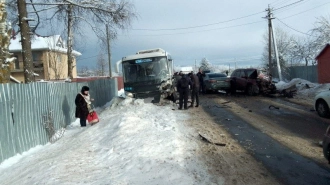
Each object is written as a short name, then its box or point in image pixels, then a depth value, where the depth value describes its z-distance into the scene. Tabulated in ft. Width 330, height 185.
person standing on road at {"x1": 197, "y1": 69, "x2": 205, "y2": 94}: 74.84
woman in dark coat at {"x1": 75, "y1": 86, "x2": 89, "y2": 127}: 34.58
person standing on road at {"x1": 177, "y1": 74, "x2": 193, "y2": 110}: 45.24
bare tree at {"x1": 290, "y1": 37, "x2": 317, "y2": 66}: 186.95
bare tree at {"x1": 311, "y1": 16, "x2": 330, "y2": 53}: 131.34
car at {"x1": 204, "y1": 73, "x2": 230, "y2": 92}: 71.61
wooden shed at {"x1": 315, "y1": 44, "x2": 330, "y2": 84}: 85.61
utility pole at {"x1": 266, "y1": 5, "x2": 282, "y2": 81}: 110.52
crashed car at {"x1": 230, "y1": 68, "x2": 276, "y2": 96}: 67.00
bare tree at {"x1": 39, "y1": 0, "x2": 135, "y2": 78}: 44.20
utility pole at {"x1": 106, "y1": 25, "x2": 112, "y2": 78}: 114.83
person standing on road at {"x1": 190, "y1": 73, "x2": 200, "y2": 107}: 47.44
